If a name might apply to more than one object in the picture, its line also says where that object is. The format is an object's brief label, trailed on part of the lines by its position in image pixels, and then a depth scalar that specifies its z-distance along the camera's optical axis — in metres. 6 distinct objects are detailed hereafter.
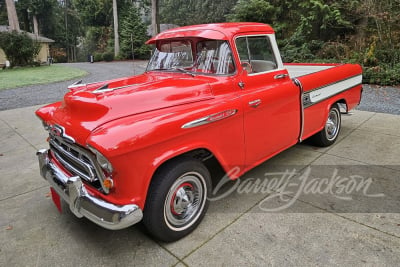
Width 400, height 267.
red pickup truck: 2.16
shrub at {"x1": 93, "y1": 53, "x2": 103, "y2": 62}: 29.05
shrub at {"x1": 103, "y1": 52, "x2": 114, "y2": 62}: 28.39
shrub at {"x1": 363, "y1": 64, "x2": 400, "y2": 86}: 9.12
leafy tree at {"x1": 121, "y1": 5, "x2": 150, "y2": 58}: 27.34
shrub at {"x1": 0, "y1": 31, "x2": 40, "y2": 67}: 20.62
